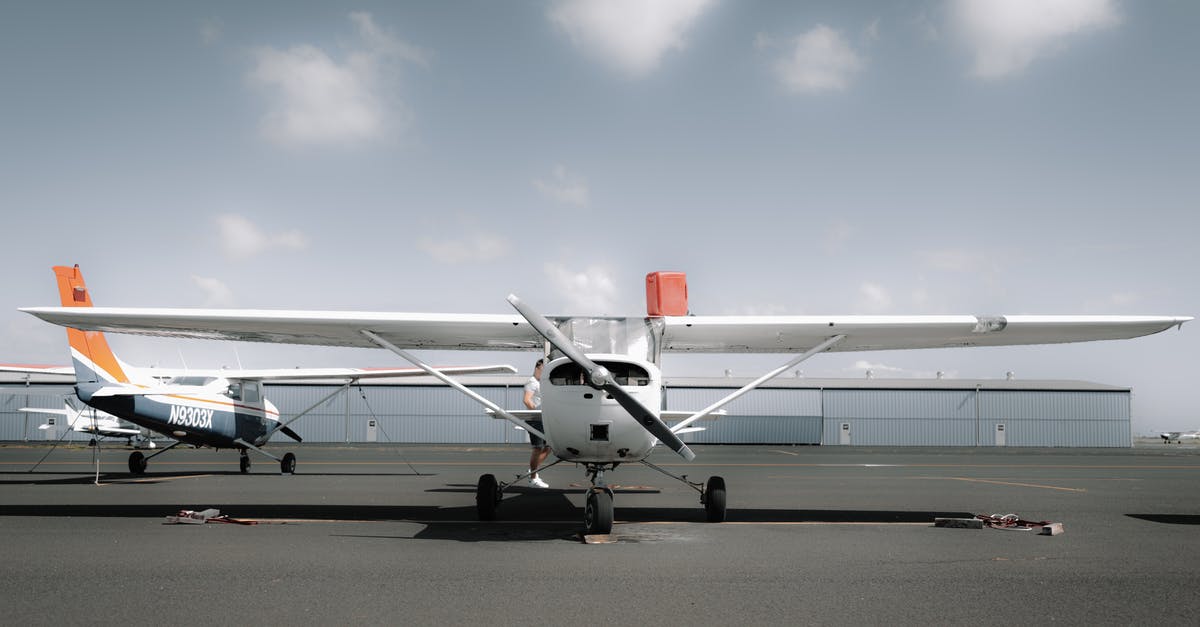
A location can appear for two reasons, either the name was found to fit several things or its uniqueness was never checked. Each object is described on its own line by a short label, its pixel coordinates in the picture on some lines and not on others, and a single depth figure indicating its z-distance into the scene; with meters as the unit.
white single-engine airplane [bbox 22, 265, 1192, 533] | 8.10
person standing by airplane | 12.03
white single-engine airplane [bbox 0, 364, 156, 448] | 20.20
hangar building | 45.62
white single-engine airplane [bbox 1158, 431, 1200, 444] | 72.74
